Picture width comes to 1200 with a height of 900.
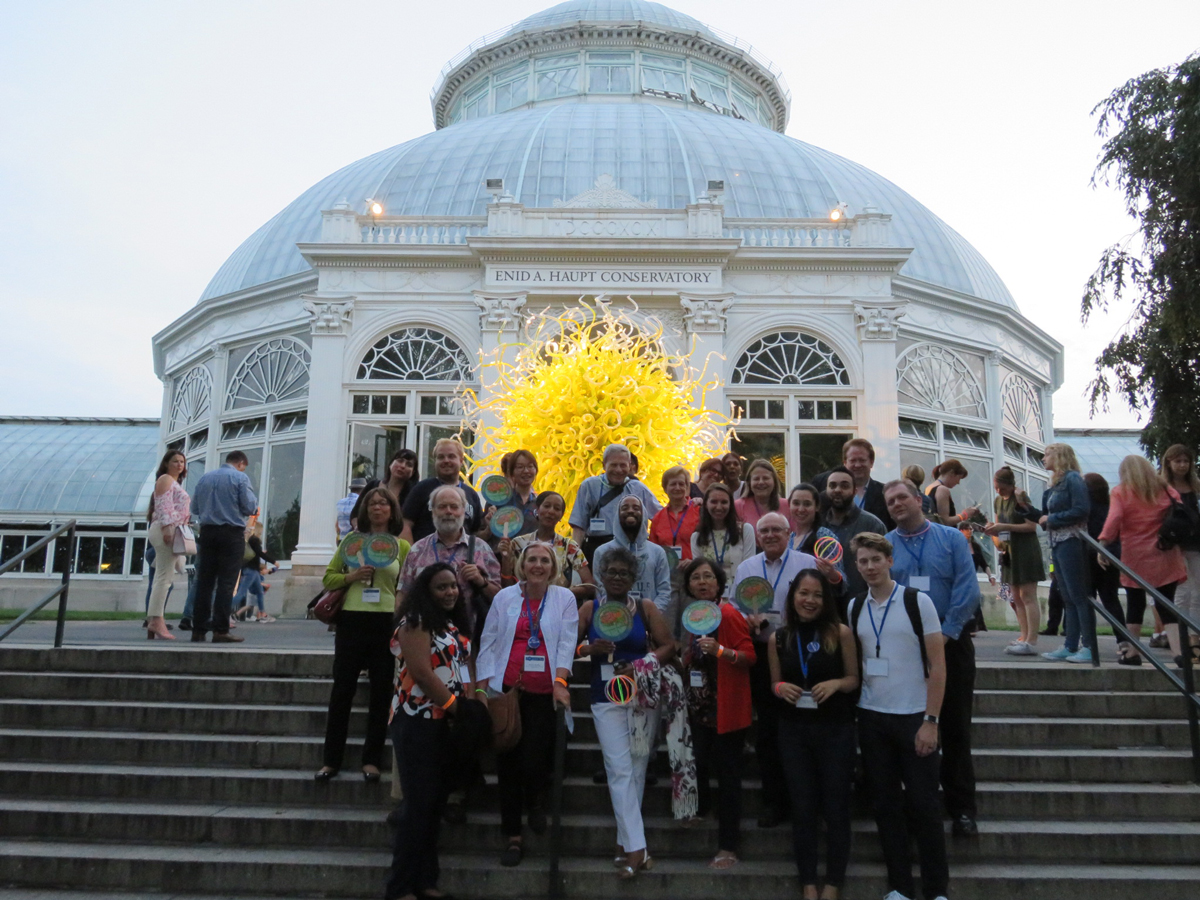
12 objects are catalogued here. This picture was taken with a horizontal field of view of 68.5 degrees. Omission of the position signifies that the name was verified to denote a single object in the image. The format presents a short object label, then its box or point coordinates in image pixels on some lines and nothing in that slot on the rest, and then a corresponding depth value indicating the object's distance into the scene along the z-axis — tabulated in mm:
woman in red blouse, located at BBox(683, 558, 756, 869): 5262
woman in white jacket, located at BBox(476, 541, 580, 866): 5316
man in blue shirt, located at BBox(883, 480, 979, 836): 5406
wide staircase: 5195
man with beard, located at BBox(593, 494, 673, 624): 5988
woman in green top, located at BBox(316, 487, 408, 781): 5871
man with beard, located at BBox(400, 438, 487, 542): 7109
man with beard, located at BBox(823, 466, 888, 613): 6117
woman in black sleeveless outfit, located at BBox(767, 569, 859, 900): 4898
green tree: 10945
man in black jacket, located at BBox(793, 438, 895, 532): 6980
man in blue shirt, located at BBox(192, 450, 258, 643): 8594
